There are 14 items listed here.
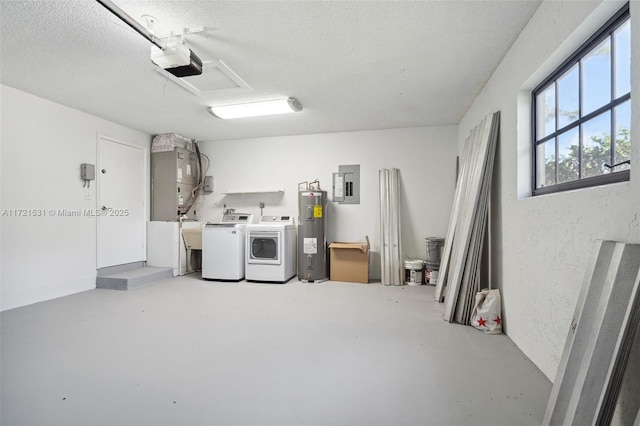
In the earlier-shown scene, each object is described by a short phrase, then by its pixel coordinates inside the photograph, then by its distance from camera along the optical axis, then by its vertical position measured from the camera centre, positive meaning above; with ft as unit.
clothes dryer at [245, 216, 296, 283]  13.97 -2.25
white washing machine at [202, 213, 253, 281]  14.26 -2.19
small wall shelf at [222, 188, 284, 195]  16.03 +1.15
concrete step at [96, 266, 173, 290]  12.59 -3.35
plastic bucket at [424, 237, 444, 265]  13.55 -1.87
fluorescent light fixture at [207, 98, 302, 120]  11.39 +4.47
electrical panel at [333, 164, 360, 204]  15.46 +1.50
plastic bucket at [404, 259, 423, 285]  13.69 -3.01
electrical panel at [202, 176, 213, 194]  17.34 +1.66
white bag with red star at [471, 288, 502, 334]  7.82 -2.98
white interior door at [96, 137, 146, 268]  13.37 +0.33
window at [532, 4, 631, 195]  4.25 +1.85
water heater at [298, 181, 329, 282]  14.21 -1.43
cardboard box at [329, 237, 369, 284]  13.92 -2.68
